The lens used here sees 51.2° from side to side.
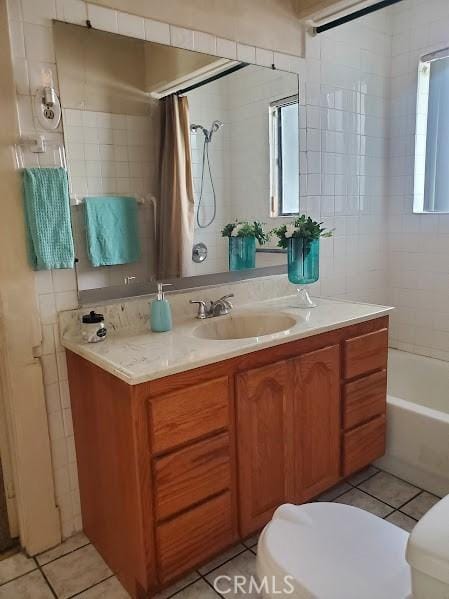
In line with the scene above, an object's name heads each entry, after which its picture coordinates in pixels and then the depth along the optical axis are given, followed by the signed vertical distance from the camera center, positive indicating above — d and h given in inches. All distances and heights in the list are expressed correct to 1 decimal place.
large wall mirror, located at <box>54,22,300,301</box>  69.3 +9.2
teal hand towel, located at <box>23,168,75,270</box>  63.7 -0.5
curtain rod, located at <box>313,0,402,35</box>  87.3 +35.6
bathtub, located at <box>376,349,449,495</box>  80.4 -42.9
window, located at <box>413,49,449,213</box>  105.6 +15.3
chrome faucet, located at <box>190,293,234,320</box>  81.4 -17.3
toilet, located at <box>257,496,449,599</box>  34.2 -32.9
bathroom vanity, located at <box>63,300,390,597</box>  57.4 -30.5
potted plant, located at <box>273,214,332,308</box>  87.6 -8.3
